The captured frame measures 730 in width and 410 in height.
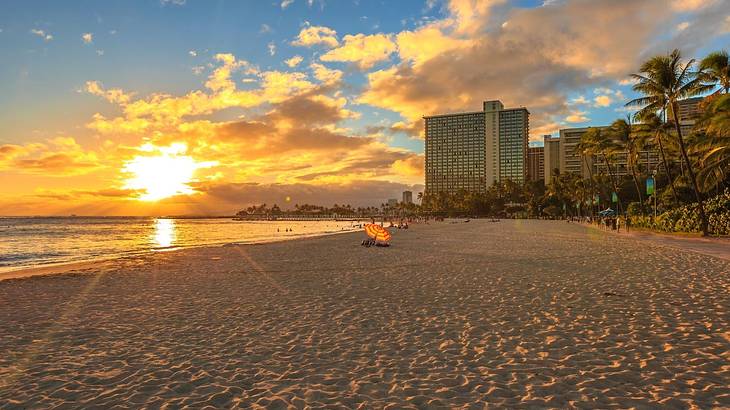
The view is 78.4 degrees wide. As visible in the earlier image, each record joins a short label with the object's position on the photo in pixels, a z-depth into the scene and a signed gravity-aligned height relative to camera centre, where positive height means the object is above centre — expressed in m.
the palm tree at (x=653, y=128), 40.33 +7.78
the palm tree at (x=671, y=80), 32.53 +9.79
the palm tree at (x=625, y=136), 51.32 +9.63
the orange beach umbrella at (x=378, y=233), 27.16 -1.24
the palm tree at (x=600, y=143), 58.88 +9.47
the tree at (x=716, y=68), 33.84 +11.03
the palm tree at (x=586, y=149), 66.45 +10.51
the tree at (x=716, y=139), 26.34 +4.84
